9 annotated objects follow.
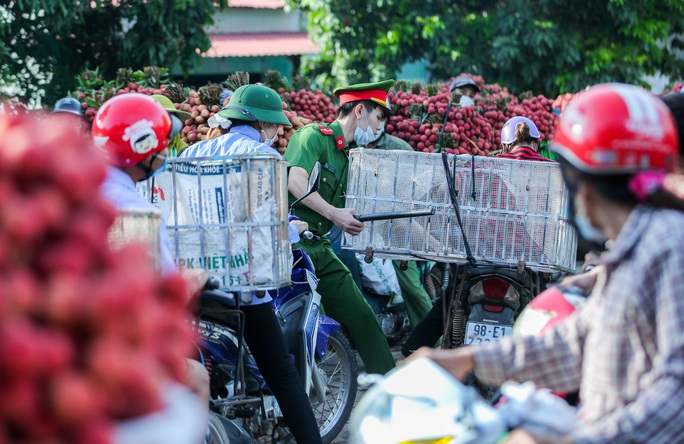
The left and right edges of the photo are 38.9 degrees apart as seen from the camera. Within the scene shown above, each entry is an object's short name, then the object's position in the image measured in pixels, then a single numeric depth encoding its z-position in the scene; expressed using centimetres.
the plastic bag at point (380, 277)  784
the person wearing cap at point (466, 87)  1090
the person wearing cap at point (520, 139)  662
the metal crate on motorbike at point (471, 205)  554
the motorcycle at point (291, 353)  464
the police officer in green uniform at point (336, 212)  592
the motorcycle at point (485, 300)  588
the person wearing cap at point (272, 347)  479
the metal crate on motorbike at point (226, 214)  429
